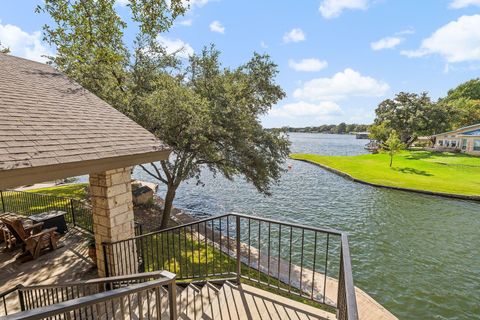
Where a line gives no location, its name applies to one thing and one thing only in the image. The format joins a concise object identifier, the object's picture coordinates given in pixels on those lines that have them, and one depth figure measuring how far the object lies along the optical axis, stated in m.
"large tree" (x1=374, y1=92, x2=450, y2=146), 39.97
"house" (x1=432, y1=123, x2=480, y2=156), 33.50
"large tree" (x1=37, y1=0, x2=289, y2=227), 8.17
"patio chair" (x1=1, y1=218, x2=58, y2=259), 6.05
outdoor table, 7.16
